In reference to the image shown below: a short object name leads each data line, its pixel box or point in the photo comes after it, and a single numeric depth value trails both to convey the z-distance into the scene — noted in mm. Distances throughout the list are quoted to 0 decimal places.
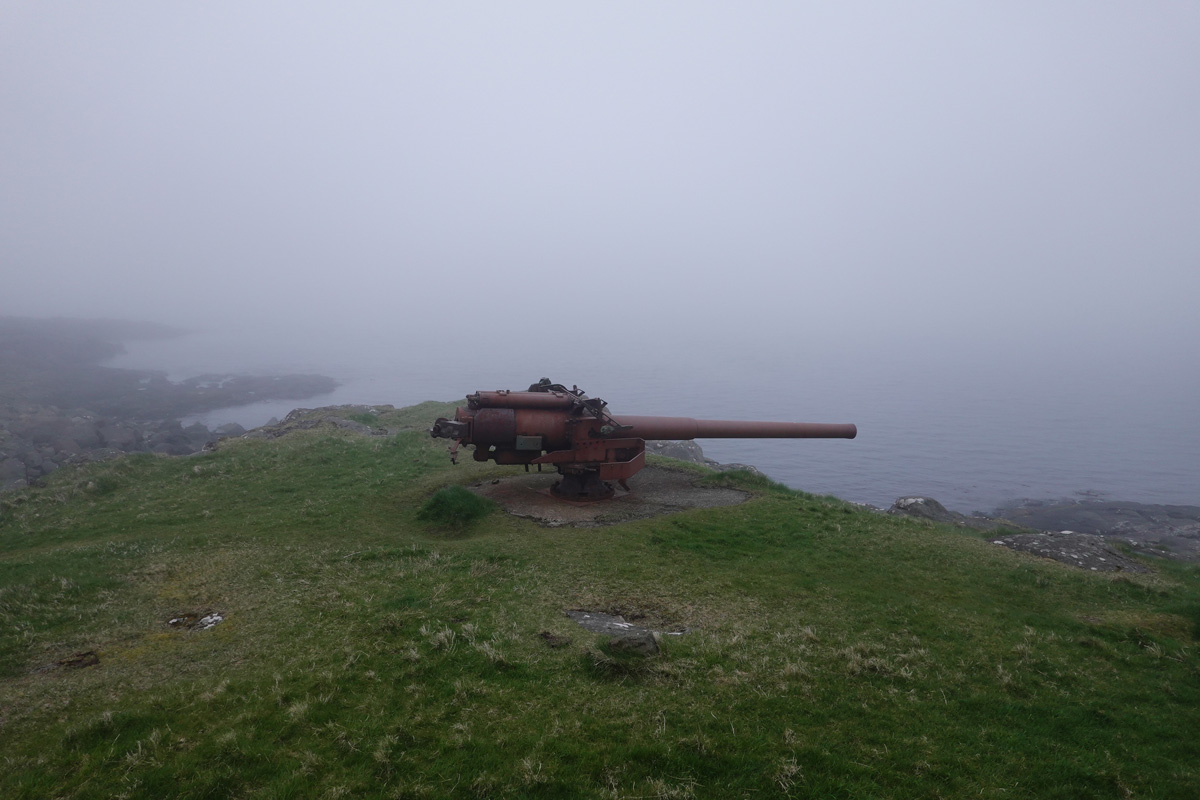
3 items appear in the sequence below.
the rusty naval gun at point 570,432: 12477
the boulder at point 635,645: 6688
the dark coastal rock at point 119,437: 34219
